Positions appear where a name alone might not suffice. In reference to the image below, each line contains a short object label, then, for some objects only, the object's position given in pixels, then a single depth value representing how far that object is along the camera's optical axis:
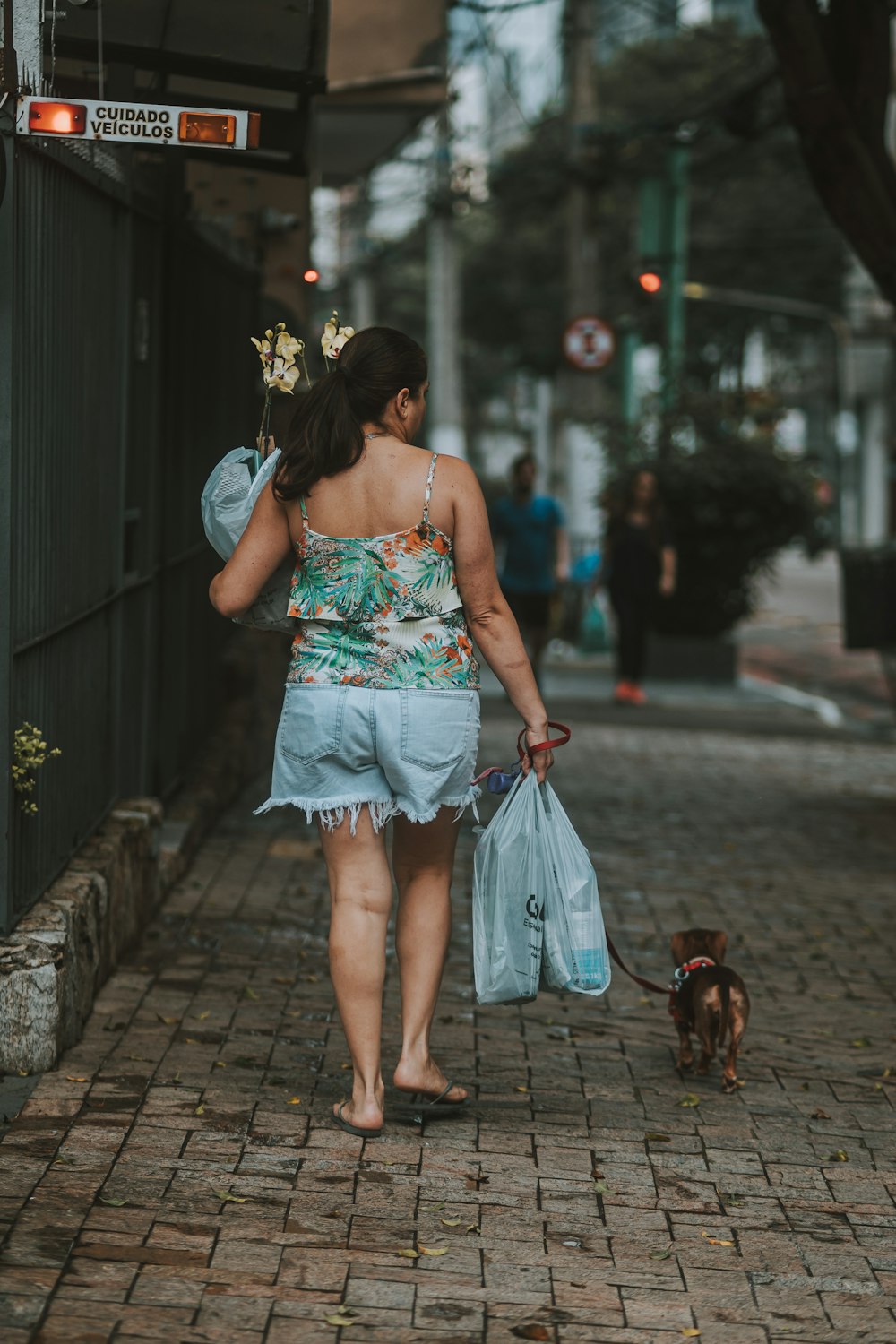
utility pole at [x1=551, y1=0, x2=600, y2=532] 36.89
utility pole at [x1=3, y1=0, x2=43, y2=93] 8.35
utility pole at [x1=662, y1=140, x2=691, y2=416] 34.91
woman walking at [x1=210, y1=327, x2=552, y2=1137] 8.01
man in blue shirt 24.37
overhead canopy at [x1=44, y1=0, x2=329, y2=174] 9.55
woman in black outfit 27.50
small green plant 8.73
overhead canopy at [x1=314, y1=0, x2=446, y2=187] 17.00
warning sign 8.07
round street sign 33.41
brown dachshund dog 9.12
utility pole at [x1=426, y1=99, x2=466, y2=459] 49.60
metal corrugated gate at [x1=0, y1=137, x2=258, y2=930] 8.66
